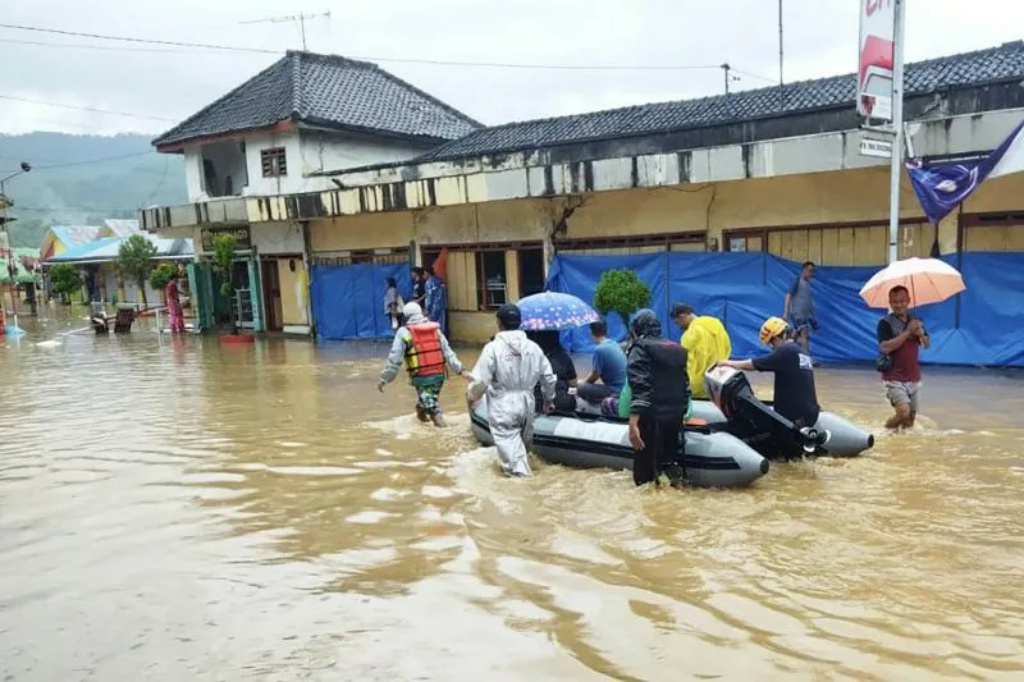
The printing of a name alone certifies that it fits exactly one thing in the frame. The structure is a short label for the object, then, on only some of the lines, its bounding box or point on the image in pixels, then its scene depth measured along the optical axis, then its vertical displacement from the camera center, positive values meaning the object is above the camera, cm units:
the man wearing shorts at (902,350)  730 -101
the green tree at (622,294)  1308 -70
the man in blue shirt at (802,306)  1211 -94
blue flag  949 +74
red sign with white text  938 +212
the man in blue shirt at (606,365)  759 -106
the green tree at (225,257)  2139 +35
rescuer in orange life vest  873 -102
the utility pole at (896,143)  966 +114
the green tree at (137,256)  3503 +79
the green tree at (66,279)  4100 -4
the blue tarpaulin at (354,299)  1919 -85
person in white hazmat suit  699 -110
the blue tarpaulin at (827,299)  1084 -87
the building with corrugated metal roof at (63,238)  4828 +237
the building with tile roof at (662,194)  1156 +109
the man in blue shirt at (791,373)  662 -106
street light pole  3062 +117
